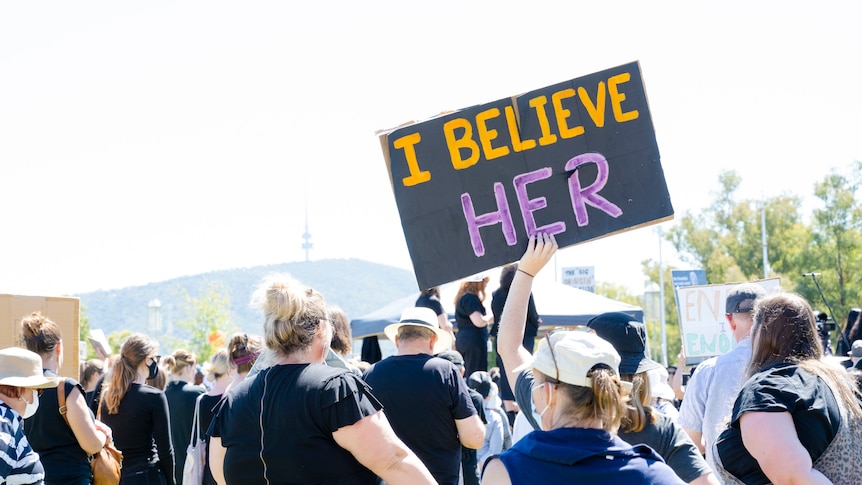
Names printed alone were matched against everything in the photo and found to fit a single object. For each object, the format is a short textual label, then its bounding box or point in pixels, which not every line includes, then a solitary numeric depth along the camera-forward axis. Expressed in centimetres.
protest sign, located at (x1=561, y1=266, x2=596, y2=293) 2653
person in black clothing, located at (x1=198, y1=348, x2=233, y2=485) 627
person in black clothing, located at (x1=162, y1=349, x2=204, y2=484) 785
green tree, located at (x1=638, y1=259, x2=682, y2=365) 5191
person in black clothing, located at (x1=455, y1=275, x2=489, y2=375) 825
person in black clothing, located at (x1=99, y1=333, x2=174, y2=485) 674
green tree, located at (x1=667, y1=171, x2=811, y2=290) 4169
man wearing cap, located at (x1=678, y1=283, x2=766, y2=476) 458
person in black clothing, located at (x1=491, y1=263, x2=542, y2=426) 780
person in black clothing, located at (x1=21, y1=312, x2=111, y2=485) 545
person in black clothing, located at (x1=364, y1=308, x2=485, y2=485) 513
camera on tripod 803
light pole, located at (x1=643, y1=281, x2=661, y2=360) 4244
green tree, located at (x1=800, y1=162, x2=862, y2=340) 3572
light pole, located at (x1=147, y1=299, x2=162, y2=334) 5803
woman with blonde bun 328
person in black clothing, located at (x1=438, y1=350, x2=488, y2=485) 692
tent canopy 1320
